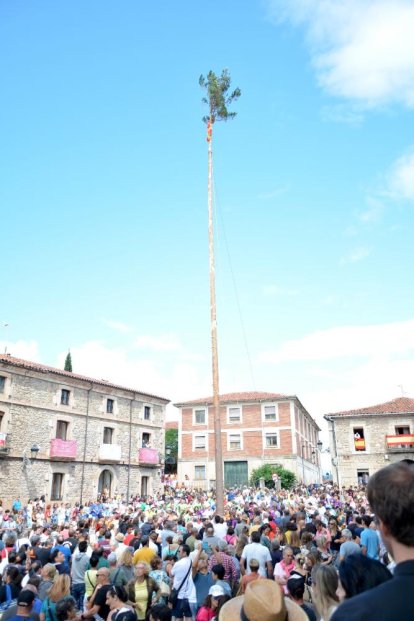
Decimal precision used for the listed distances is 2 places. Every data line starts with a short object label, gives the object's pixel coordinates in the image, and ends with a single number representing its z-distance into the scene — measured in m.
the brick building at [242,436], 43.03
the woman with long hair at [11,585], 6.54
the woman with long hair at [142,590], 6.75
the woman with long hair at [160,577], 7.50
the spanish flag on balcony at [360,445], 36.34
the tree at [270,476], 40.16
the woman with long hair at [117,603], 5.42
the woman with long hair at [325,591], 3.81
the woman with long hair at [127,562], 7.80
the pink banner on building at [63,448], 29.94
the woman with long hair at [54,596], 5.95
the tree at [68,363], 49.08
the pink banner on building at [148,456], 36.06
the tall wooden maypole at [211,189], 16.53
